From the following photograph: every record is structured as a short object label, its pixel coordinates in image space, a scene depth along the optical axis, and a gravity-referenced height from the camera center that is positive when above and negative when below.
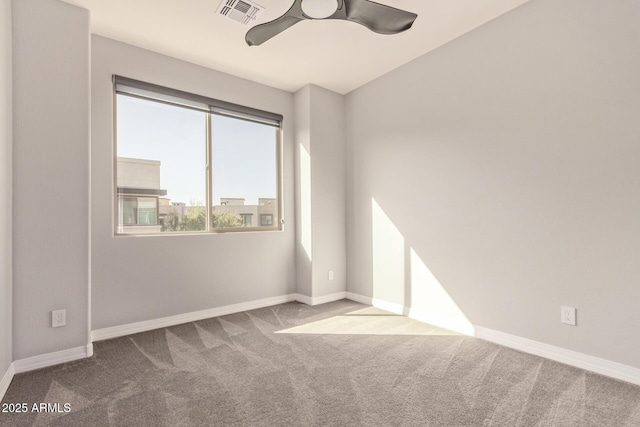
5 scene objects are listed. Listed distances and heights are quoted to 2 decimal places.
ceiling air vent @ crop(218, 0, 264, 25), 2.40 +1.62
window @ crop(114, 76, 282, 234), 2.97 +0.61
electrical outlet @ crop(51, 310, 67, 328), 2.29 -0.67
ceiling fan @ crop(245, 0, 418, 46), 2.06 +1.37
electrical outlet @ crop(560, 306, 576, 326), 2.21 -0.69
